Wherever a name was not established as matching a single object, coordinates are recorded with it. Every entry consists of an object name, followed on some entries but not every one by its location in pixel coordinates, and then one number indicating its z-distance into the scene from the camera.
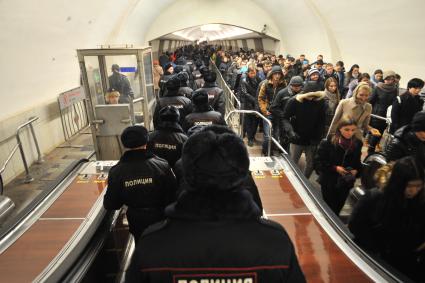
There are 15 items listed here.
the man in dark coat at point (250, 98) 6.95
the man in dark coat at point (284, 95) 5.05
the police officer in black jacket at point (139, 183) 2.62
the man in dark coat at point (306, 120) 4.59
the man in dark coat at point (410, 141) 3.26
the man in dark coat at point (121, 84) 5.69
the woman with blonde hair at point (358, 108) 4.44
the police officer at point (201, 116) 4.25
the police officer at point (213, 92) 5.90
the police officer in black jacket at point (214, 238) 1.19
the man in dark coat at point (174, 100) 5.11
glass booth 5.36
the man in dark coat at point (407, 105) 5.27
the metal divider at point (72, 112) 8.22
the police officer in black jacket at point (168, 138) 3.41
